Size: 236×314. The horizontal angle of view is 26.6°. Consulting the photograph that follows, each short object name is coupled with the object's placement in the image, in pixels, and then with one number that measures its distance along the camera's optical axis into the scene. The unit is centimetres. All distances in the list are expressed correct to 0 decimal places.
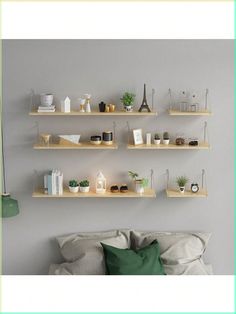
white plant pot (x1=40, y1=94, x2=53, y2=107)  377
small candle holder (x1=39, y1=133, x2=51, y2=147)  382
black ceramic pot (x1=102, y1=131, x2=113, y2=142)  382
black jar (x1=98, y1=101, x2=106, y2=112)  378
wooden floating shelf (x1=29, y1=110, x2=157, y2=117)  375
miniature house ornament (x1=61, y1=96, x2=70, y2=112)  378
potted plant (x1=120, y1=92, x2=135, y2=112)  376
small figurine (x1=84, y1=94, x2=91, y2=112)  380
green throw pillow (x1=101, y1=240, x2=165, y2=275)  358
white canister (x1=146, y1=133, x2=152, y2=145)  387
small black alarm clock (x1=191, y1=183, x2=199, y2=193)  392
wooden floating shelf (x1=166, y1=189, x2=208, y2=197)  387
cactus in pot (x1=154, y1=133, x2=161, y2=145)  386
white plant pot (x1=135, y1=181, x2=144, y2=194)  390
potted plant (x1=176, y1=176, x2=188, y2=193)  390
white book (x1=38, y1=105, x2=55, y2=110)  377
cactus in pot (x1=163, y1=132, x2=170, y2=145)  386
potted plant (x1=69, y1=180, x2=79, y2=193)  388
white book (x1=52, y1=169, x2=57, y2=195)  387
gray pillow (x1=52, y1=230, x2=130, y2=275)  372
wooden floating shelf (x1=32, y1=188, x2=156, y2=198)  386
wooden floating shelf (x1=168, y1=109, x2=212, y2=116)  375
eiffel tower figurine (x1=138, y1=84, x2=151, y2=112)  380
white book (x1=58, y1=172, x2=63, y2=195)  387
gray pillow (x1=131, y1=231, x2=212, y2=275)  377
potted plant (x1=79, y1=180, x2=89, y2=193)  390
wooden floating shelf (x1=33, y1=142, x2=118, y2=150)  376
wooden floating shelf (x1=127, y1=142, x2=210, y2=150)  379
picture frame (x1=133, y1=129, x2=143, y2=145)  384
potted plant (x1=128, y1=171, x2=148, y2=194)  390
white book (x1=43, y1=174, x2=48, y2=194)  391
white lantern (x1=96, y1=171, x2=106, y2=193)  392
